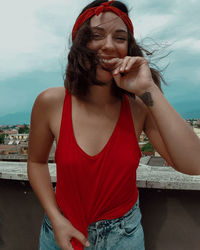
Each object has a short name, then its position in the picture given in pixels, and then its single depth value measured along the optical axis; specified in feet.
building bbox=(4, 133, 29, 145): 261.65
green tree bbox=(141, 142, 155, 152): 152.03
